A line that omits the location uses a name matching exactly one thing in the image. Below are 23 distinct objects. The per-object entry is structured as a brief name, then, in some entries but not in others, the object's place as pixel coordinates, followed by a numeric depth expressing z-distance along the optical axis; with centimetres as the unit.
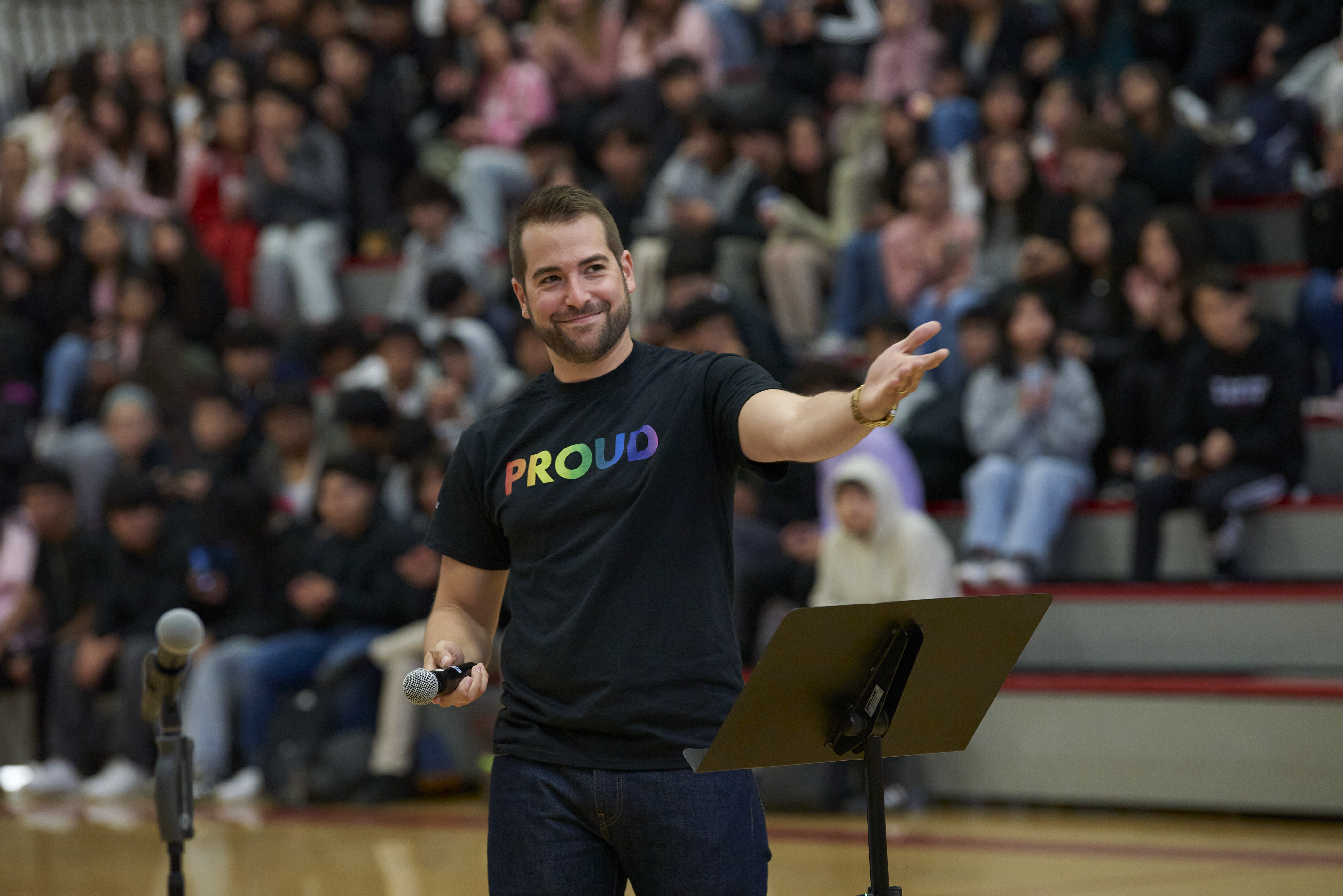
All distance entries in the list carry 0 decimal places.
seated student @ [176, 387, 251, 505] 1859
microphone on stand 681
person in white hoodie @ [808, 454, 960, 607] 1355
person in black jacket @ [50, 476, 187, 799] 1705
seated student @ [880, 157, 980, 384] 1717
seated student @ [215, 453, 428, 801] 1589
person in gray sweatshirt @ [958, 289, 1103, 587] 1427
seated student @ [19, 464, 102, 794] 1827
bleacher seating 1227
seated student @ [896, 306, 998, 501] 1552
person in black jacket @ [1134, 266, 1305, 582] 1366
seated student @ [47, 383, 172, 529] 1895
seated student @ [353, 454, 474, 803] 1503
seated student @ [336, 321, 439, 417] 1834
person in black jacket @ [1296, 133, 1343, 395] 1491
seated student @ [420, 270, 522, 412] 1812
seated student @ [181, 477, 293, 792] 1697
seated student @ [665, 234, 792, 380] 1653
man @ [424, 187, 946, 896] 524
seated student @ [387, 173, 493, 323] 2050
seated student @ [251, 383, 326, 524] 1805
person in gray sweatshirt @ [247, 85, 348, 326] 2197
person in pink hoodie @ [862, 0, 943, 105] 2025
